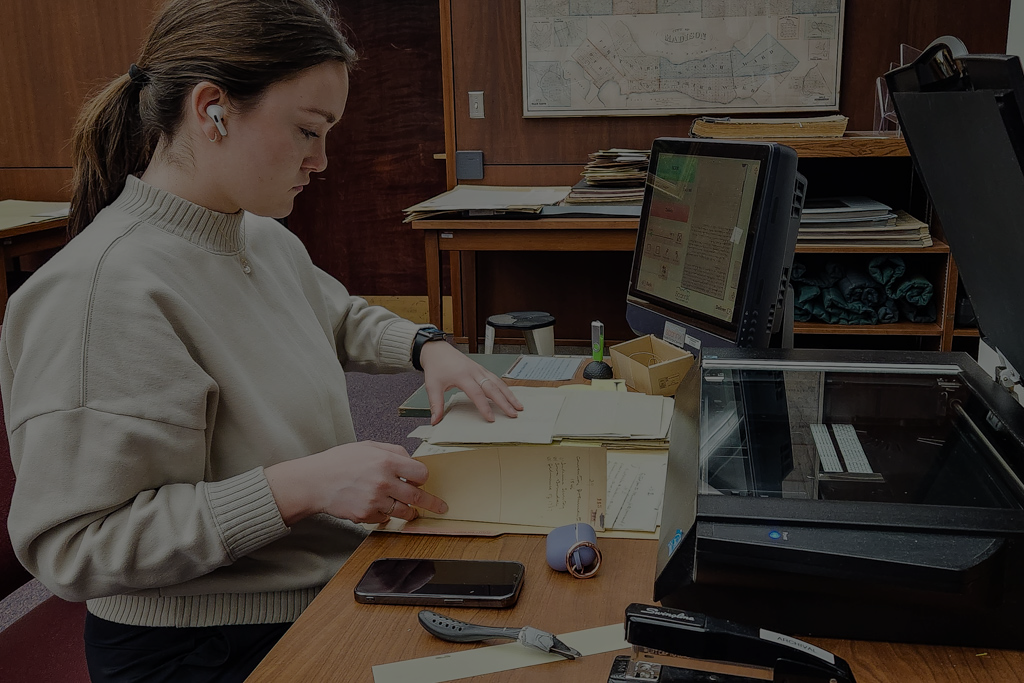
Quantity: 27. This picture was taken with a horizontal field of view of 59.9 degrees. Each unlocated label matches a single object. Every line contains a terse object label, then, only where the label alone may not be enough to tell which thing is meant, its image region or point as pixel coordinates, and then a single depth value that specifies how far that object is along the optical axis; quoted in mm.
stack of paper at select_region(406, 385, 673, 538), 1013
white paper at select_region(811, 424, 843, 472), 830
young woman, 906
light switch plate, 3418
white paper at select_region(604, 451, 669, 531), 1033
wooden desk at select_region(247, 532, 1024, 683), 701
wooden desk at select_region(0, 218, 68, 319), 3299
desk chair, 1217
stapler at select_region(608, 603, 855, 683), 623
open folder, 1009
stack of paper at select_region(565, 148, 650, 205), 2881
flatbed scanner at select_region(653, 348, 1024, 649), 658
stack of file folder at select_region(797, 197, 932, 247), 2521
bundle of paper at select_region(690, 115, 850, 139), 2459
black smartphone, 867
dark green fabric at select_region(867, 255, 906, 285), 2592
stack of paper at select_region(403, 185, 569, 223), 2785
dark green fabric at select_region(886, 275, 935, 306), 2586
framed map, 3160
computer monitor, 1337
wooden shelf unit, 2443
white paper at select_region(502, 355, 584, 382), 1630
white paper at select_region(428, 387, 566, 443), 1158
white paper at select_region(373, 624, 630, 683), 758
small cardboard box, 1416
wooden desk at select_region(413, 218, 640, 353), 2771
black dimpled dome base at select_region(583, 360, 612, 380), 1573
